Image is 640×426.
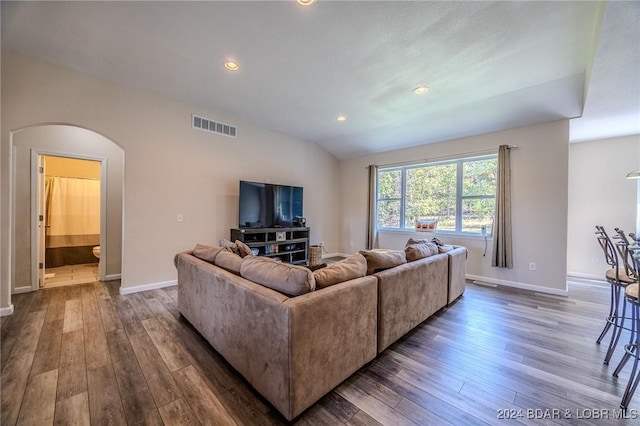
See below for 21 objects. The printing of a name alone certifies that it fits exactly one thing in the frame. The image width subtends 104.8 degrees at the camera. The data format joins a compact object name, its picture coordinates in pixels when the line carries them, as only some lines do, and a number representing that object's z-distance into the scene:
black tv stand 4.38
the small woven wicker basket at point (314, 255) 5.58
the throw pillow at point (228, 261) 2.01
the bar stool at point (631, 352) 1.52
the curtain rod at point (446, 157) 4.30
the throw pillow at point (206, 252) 2.36
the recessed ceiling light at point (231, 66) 2.80
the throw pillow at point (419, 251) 2.62
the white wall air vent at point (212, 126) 4.06
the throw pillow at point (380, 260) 2.14
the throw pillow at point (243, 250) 2.54
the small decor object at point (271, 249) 4.62
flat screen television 4.41
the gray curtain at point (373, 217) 5.84
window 4.45
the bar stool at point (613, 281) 1.97
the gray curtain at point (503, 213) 4.06
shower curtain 4.79
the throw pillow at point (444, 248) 3.17
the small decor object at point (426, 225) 5.00
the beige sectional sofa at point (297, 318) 1.41
